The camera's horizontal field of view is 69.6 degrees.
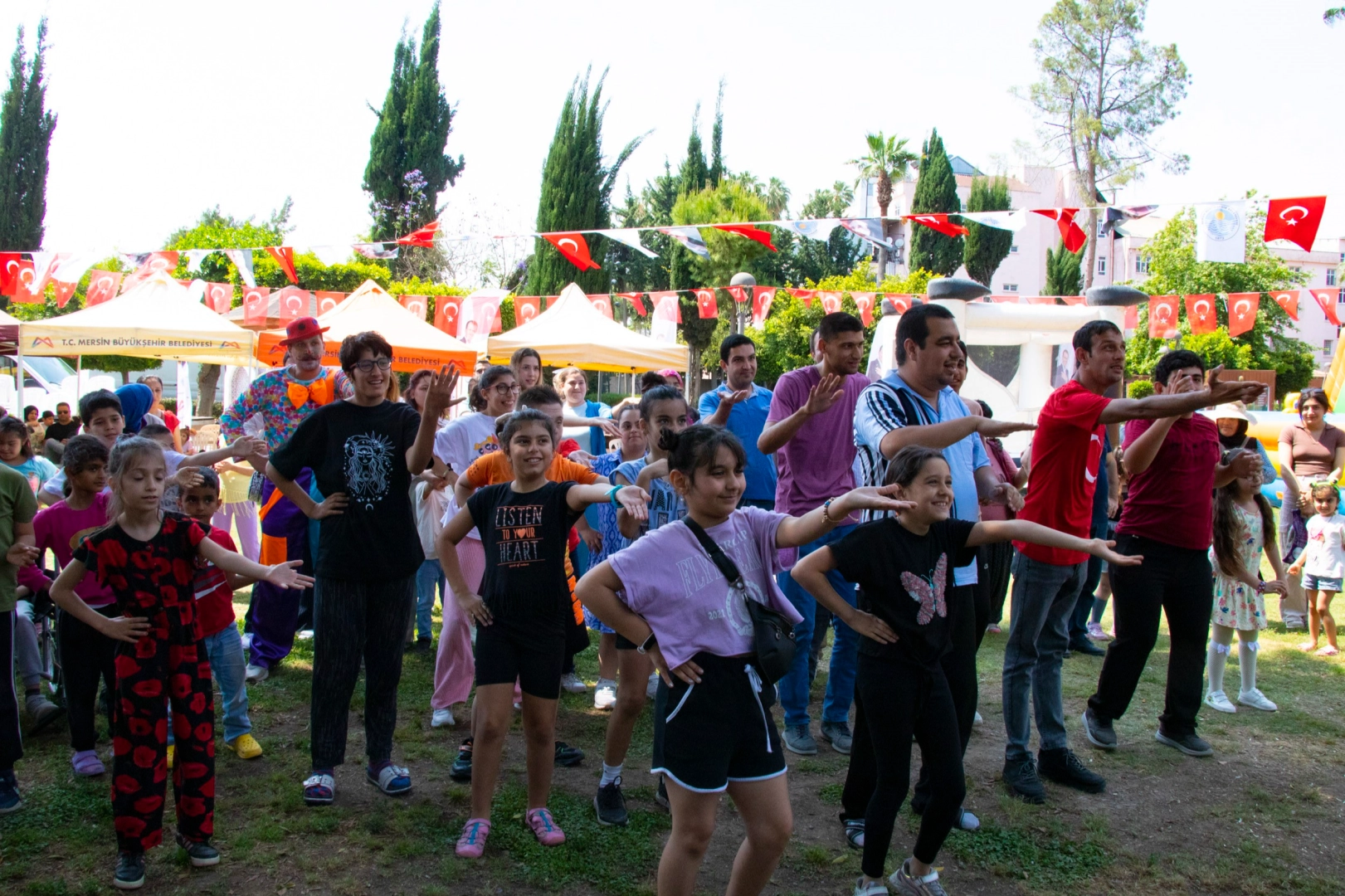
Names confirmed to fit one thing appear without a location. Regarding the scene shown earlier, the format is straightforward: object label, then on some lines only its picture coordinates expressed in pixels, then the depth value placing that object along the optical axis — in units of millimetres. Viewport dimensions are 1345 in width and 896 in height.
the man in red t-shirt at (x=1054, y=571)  4016
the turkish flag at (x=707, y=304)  19109
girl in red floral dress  3258
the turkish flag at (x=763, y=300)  18078
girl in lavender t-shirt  2535
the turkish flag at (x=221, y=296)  16641
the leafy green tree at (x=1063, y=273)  42031
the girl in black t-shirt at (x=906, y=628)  3068
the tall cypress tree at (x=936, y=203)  42688
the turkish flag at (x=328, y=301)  15969
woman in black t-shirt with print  3891
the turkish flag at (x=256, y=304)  16438
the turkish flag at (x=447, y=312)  18109
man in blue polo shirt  5238
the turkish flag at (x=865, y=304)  18562
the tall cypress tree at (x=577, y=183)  34812
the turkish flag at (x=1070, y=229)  11578
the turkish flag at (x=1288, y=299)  15027
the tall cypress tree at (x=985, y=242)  43375
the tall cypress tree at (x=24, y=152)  37125
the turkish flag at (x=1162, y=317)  15469
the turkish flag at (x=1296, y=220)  9945
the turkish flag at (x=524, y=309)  18281
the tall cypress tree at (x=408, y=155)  37781
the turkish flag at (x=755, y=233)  12802
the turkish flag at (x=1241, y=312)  15516
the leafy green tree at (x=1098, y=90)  38094
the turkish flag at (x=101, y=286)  15258
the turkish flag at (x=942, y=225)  12273
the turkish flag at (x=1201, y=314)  14984
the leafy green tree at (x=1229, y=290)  26938
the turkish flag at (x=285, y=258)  14617
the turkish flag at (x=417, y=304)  17141
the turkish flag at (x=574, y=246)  14024
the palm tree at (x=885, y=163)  43906
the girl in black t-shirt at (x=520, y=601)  3492
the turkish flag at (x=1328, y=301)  14875
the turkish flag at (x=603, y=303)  17891
